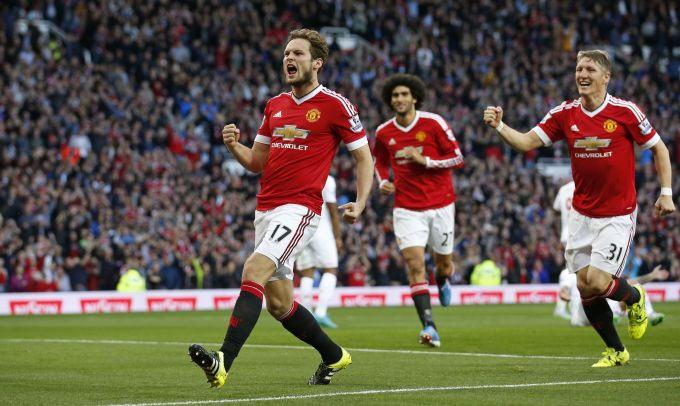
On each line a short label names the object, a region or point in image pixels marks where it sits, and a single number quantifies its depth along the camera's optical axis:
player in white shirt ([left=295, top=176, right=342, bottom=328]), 18.23
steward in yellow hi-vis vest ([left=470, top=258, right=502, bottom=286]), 31.38
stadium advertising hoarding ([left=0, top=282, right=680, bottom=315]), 25.48
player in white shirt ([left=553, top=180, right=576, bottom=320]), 17.69
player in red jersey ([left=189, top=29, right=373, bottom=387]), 9.28
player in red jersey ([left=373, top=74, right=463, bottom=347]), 14.53
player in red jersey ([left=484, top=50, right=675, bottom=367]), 10.78
